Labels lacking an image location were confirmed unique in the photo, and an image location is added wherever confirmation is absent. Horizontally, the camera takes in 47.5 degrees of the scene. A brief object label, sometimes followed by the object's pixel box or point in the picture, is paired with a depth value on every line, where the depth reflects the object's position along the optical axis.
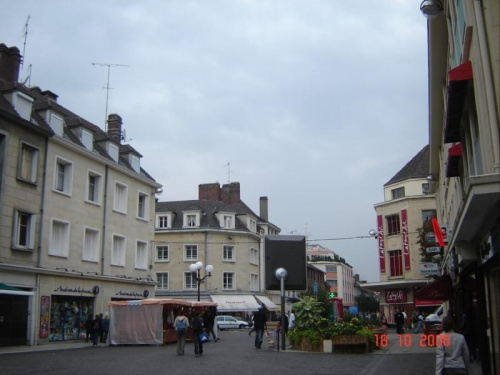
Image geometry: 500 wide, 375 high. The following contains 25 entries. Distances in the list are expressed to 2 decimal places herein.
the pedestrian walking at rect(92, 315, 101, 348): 25.19
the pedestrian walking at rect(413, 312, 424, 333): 38.16
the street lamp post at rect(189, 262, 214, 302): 29.48
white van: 33.49
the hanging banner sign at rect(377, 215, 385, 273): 52.53
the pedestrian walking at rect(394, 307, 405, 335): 33.28
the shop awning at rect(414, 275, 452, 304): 21.55
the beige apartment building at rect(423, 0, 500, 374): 9.23
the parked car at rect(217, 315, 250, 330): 47.75
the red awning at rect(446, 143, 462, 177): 14.60
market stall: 25.06
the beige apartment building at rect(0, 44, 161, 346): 24.06
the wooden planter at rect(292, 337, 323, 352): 20.14
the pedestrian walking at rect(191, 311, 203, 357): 18.67
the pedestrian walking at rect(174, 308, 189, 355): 19.27
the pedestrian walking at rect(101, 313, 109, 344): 26.73
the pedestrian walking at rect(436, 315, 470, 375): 7.69
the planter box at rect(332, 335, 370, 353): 19.83
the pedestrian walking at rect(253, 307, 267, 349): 22.20
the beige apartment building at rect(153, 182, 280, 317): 54.59
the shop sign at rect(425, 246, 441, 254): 22.55
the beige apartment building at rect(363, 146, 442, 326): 50.12
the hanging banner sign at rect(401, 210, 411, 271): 50.06
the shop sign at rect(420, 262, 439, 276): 23.59
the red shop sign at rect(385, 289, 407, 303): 51.66
